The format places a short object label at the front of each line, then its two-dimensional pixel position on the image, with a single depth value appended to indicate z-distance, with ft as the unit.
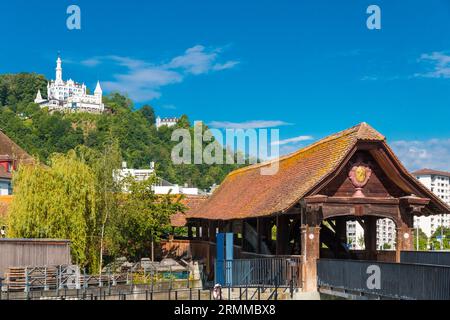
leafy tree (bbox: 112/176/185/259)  136.26
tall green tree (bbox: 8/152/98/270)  115.44
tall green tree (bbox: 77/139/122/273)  126.52
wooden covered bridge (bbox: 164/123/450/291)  77.97
